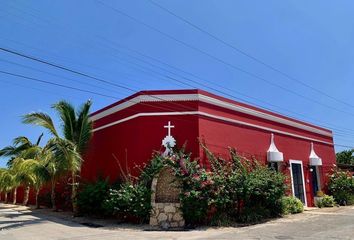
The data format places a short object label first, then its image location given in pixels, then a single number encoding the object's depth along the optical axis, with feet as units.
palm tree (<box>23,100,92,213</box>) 56.90
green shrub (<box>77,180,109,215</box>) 53.16
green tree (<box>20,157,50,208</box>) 63.36
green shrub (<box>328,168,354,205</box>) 75.78
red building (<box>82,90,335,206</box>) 53.93
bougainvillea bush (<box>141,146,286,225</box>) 45.96
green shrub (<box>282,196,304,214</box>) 56.85
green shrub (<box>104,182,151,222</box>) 47.11
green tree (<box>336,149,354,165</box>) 133.90
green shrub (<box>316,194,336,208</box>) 71.37
